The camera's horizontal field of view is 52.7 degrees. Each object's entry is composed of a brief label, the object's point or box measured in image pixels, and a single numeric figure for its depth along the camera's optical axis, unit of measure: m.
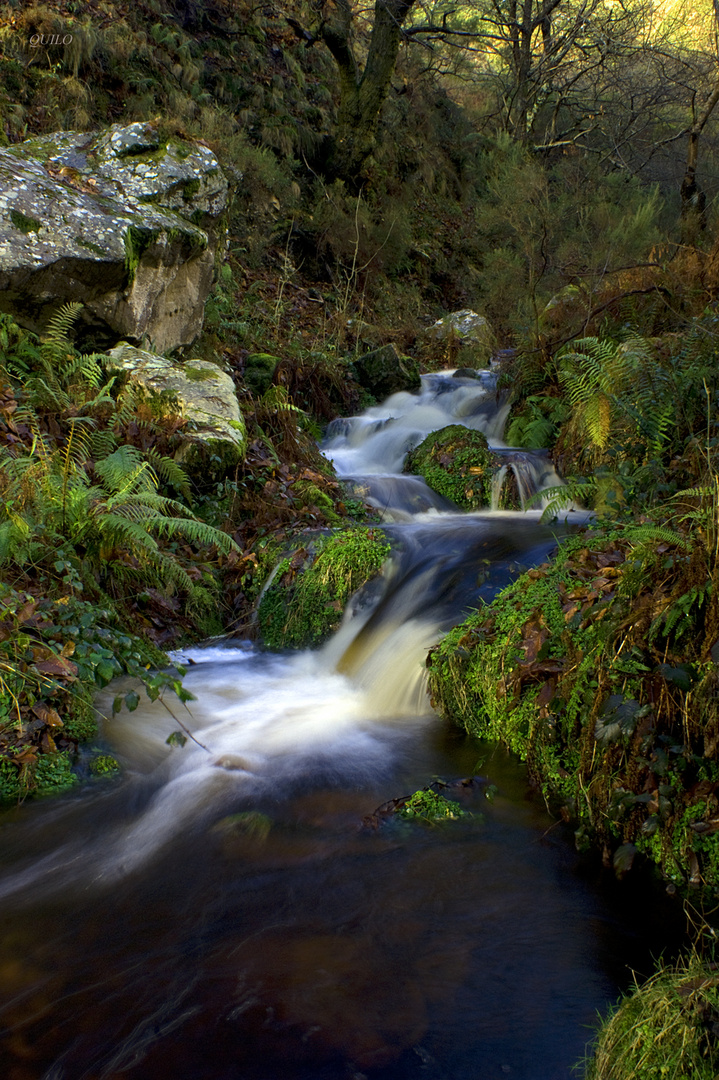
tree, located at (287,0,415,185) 15.05
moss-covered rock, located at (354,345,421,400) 11.25
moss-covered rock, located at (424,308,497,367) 12.84
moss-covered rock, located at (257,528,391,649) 5.86
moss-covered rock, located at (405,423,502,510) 7.82
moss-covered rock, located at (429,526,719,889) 2.86
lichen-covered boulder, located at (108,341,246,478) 6.78
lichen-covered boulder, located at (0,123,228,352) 6.86
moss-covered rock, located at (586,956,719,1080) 1.97
